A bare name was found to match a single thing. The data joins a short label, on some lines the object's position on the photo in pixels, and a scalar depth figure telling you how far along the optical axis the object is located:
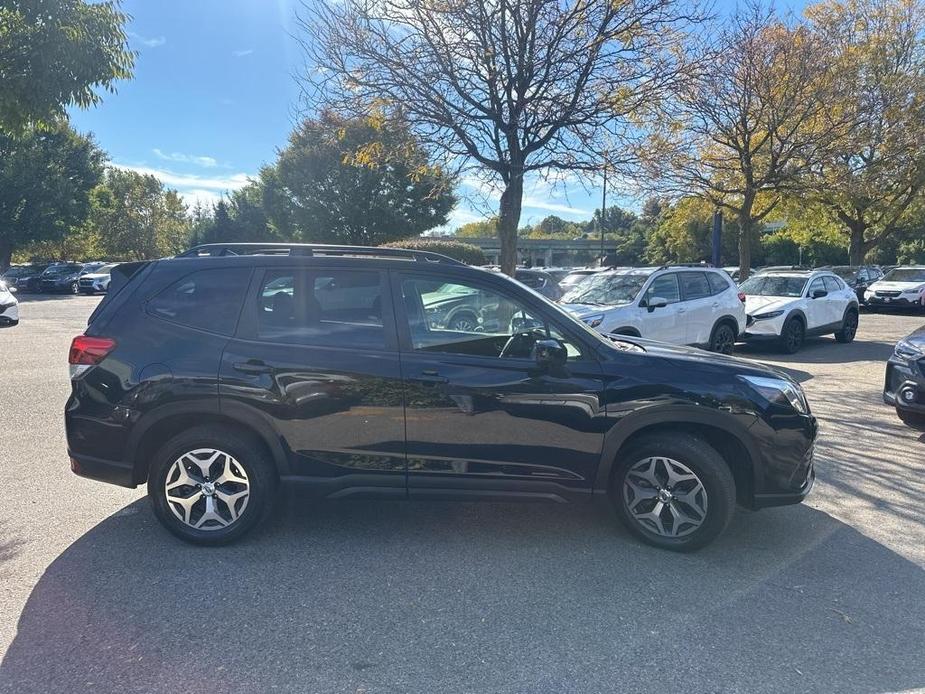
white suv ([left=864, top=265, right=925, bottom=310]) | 20.56
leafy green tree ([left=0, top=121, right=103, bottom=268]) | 32.12
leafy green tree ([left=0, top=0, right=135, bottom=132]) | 8.15
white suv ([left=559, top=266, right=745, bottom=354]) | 9.16
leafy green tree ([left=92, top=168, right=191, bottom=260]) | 45.91
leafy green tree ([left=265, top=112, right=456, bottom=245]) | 33.00
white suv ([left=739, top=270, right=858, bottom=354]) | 11.79
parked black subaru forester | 3.67
